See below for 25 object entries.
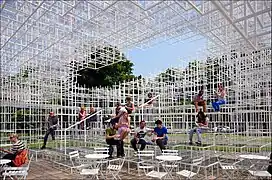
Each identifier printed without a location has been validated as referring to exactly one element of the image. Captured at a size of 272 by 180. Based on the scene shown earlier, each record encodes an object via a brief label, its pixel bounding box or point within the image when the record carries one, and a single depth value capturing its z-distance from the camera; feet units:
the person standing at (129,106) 29.35
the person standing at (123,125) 27.84
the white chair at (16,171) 22.52
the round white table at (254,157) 24.63
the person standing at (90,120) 42.98
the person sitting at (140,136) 31.99
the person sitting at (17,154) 26.09
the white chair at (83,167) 23.64
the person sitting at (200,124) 30.37
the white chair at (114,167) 26.02
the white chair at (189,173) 23.90
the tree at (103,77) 112.06
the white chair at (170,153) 27.66
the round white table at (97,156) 25.71
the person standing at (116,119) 27.88
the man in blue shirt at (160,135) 30.35
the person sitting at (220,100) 32.83
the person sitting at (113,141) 30.71
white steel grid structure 35.63
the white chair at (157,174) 23.26
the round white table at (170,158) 24.64
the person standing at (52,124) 40.19
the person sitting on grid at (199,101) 30.55
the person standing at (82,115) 43.11
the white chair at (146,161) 28.71
